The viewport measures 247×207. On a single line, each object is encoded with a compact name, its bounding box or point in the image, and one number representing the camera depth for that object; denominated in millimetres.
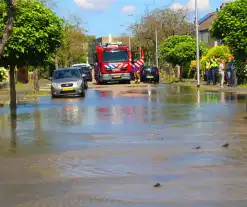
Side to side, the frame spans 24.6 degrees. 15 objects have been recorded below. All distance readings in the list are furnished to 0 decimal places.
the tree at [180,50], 47156
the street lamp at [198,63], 37297
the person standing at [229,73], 34362
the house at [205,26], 80812
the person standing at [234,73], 33469
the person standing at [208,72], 39131
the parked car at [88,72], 59331
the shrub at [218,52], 43525
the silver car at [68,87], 30297
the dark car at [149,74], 50375
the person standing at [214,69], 37938
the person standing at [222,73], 35000
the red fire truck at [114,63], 46562
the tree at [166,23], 73750
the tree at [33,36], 20953
